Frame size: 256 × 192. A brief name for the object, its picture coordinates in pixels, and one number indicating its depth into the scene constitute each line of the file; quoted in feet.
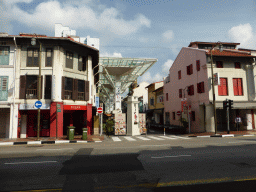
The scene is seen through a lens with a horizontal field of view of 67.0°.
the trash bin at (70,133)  52.64
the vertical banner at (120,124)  67.05
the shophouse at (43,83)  58.80
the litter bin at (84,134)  54.00
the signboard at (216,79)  68.80
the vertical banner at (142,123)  69.62
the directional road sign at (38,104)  50.62
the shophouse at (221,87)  75.20
